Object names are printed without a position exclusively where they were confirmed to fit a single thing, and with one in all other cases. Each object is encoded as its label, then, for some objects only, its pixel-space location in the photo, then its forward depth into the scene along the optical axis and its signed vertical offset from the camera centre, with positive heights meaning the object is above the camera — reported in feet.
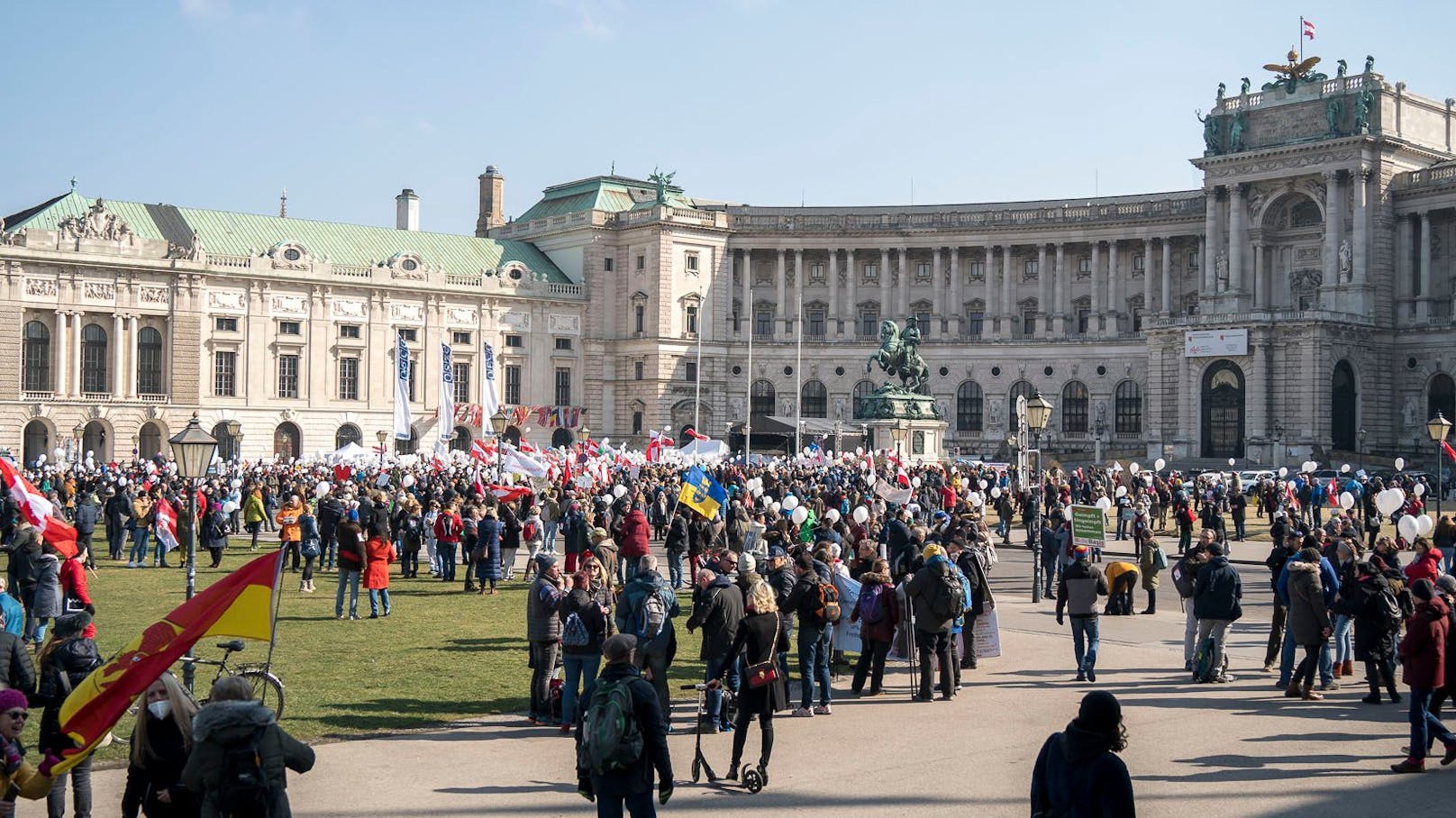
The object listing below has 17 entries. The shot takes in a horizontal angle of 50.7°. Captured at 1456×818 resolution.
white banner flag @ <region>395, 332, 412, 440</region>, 175.00 +5.53
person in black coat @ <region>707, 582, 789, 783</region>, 46.24 -6.98
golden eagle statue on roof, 266.98 +64.81
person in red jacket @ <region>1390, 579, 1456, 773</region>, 46.98 -6.79
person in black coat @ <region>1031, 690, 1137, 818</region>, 27.45 -5.95
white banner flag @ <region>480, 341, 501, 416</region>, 205.36 +5.65
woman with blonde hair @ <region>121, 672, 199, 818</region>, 33.35 -6.71
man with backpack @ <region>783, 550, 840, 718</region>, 56.08 -6.67
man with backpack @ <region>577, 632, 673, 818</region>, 34.55 -6.97
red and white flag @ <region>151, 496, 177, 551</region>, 113.50 -6.52
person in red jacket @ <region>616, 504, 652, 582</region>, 94.68 -6.10
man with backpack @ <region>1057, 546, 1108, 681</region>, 62.95 -6.71
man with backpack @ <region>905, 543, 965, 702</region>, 58.44 -6.48
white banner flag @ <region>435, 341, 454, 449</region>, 180.14 +3.64
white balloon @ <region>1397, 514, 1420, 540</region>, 81.92 -4.54
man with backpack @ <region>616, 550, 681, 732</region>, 51.62 -5.88
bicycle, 45.06 -7.73
